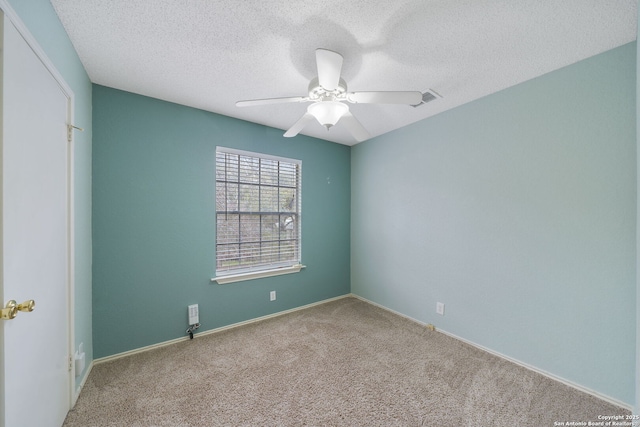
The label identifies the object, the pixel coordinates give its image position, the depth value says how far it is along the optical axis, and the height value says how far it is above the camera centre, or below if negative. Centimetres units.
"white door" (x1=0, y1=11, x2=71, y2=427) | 94 -10
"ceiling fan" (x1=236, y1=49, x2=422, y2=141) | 142 +76
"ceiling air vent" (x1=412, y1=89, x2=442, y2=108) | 223 +110
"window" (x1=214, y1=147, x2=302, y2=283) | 278 +2
